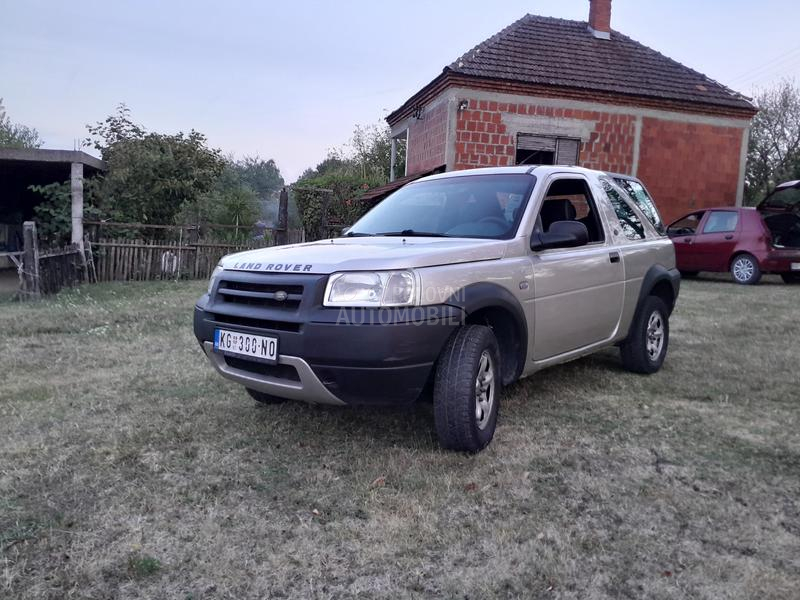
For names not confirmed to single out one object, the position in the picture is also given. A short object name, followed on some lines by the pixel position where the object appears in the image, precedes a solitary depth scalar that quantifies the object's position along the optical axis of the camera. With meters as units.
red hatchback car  11.87
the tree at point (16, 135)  35.55
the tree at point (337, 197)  19.52
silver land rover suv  3.05
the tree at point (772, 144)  28.00
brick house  13.94
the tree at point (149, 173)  13.66
